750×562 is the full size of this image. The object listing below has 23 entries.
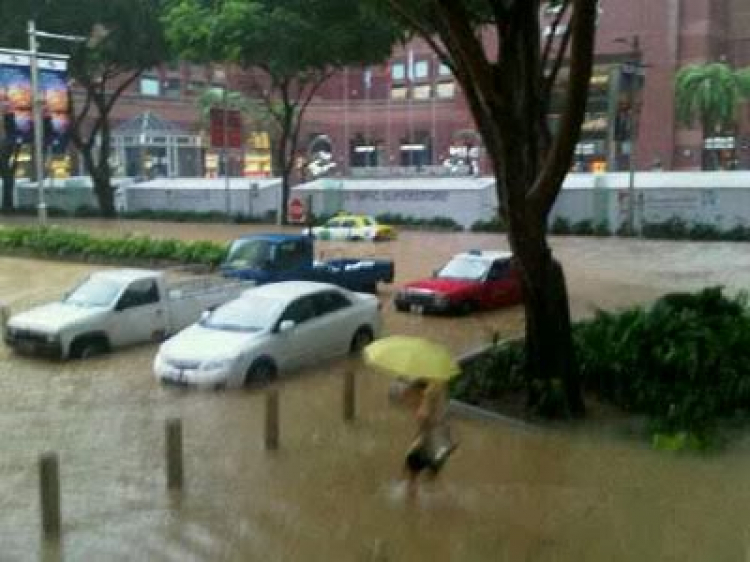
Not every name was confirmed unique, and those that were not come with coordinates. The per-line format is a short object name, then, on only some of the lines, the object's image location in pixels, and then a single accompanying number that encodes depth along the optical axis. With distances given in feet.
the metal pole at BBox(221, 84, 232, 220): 136.77
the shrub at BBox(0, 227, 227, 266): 88.53
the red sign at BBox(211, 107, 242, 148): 136.67
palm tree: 232.94
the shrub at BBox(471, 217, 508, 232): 135.64
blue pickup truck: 71.15
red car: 69.43
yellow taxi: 124.98
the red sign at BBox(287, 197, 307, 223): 145.28
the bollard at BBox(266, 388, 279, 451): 37.24
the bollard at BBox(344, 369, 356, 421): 41.55
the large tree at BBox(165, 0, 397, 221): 112.27
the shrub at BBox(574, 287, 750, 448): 39.96
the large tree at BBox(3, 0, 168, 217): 139.64
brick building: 252.42
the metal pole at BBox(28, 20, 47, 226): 96.02
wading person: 28.63
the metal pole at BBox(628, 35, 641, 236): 127.24
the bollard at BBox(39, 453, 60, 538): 27.91
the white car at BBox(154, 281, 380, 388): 46.91
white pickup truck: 54.95
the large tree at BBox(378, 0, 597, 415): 39.93
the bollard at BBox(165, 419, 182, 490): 32.14
